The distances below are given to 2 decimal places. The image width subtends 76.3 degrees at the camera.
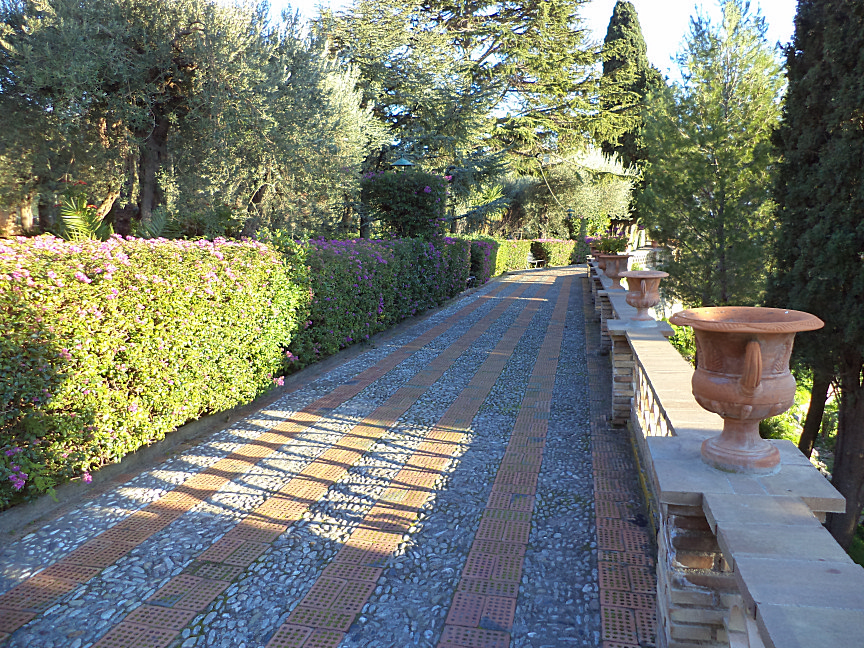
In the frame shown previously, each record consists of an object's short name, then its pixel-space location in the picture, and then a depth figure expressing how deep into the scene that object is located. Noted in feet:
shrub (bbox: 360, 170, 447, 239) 42.88
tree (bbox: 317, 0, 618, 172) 52.01
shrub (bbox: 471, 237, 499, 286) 57.57
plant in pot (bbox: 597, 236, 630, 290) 30.56
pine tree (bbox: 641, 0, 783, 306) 39.06
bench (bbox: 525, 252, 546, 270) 95.51
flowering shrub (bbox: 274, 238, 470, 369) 22.95
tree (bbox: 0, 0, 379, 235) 26.68
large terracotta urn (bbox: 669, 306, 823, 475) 6.66
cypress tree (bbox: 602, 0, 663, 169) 84.43
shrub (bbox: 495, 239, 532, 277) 74.54
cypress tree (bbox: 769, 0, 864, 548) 20.30
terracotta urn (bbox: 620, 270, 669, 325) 17.39
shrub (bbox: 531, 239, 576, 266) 93.45
